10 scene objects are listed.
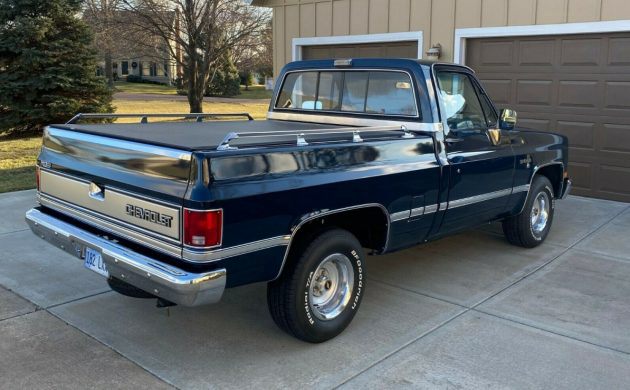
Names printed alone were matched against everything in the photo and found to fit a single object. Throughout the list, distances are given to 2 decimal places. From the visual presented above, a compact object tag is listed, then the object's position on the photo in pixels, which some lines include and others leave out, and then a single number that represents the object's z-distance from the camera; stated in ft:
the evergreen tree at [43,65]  48.55
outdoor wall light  31.35
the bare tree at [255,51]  64.64
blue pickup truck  11.02
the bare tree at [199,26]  59.52
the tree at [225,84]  121.70
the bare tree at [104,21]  60.44
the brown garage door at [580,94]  26.96
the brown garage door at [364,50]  33.73
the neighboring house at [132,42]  60.39
